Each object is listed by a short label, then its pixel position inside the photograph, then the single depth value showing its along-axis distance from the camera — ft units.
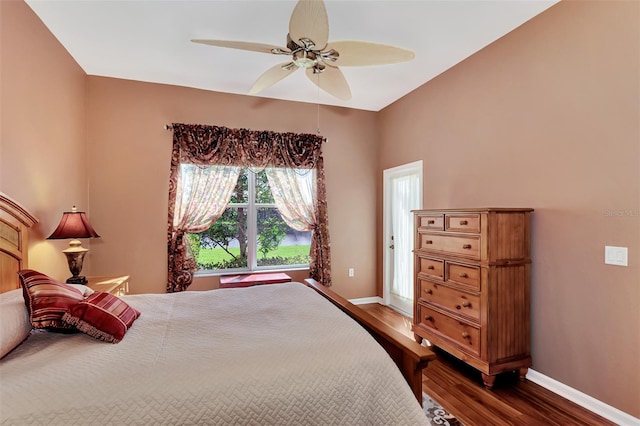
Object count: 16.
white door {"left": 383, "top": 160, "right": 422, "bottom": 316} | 13.70
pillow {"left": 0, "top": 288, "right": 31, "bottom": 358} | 4.38
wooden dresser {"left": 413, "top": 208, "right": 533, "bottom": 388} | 7.97
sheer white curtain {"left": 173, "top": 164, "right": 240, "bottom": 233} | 12.68
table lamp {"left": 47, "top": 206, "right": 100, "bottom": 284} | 8.51
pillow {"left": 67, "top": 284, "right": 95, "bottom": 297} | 6.35
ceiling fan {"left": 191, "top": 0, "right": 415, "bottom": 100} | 5.73
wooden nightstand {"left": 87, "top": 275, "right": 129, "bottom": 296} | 8.78
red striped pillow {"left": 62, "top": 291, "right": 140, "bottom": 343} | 5.04
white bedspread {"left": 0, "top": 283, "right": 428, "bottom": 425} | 3.54
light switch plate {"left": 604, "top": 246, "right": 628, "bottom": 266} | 6.61
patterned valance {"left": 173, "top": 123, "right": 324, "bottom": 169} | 12.69
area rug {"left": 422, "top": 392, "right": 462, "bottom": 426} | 6.72
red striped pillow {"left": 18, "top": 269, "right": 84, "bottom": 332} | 4.99
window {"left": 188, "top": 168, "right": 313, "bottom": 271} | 13.52
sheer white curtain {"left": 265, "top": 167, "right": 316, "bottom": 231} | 13.99
